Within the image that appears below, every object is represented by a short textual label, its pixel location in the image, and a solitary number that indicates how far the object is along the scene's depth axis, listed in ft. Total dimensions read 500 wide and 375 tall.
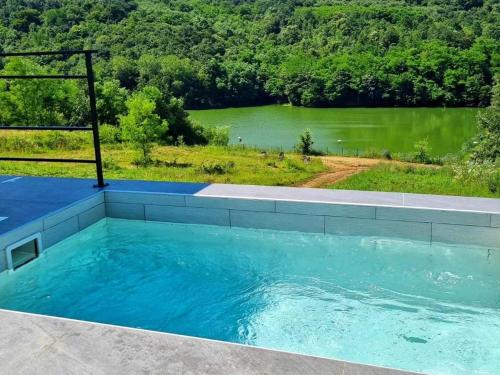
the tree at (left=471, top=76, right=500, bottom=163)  51.49
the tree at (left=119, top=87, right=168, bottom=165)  41.93
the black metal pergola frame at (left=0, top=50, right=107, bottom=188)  13.56
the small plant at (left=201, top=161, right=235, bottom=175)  36.47
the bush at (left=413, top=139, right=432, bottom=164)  56.78
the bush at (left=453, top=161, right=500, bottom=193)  23.78
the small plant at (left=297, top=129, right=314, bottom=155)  62.13
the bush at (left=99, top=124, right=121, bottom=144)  53.36
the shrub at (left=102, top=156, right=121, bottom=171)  34.08
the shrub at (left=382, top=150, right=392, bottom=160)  59.22
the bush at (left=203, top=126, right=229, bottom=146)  71.36
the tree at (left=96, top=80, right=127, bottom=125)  61.98
